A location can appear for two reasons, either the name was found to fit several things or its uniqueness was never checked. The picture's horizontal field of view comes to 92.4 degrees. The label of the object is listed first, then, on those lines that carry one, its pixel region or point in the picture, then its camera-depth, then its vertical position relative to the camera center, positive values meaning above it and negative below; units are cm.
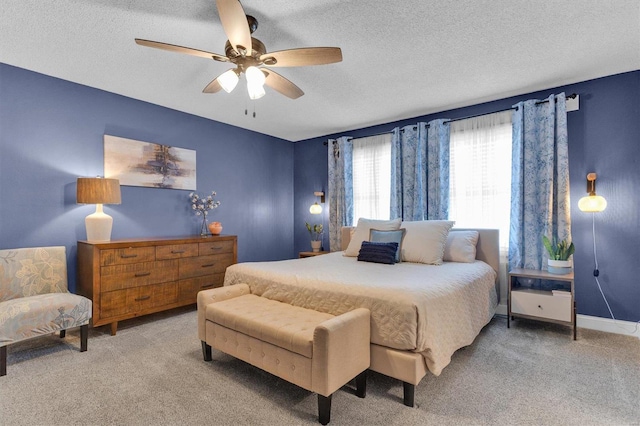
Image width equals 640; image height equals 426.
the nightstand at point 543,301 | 293 -90
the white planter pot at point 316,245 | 527 -54
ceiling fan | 188 +113
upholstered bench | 171 -80
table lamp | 309 +18
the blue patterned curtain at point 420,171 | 409 +58
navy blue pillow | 320 -42
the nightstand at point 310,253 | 496 -65
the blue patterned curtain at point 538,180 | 332 +35
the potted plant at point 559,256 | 309 -46
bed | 186 -61
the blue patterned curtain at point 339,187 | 509 +44
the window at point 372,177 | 475 +58
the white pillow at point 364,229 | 375 -20
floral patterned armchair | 233 -70
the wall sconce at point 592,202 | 300 +8
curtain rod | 331 +123
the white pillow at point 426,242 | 323 -32
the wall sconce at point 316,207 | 524 +11
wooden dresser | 300 -64
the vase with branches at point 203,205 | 438 +14
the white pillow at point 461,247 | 337 -39
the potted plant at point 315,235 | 528 -39
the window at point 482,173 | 373 +49
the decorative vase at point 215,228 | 430 -19
